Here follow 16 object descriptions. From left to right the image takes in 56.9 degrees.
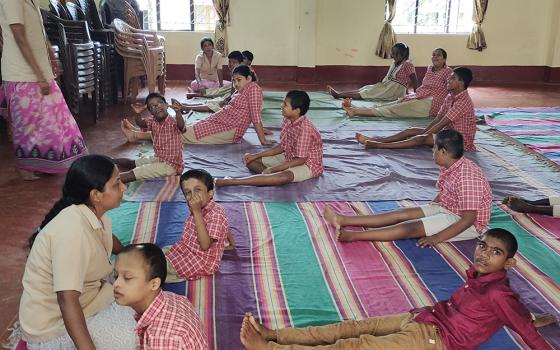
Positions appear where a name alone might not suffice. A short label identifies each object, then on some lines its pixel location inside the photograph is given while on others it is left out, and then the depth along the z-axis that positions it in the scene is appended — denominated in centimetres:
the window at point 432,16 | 908
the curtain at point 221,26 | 854
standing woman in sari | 322
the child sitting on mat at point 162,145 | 343
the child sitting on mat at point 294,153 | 347
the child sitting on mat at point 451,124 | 420
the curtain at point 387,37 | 877
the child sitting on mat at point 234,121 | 446
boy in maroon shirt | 163
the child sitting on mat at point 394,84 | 654
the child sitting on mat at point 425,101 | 553
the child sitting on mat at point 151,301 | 143
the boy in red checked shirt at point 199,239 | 221
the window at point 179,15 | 877
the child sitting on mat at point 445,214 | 254
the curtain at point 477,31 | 880
